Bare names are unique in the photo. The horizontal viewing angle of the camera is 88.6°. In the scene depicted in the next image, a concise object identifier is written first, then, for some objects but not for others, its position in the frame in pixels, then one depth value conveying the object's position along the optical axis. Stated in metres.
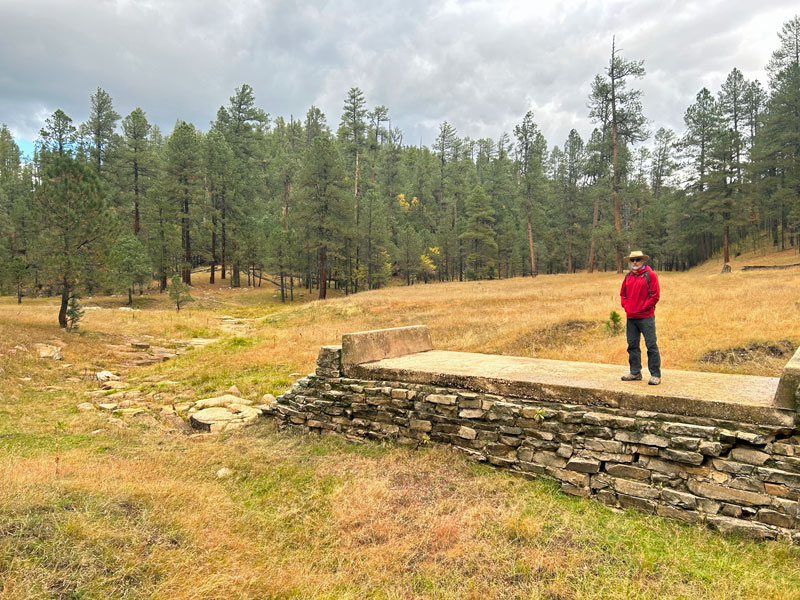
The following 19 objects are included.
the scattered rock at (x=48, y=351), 12.22
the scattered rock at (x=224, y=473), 5.20
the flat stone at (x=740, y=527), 3.60
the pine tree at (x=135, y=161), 36.06
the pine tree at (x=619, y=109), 33.38
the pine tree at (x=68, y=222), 16.22
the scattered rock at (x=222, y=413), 7.26
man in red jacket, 4.82
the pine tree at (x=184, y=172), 35.06
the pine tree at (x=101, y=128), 36.75
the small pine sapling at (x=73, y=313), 16.11
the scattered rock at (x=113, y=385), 10.00
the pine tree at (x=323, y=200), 33.69
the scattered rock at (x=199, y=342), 16.19
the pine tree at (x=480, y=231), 47.91
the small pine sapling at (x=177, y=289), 26.64
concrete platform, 3.93
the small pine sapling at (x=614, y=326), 11.31
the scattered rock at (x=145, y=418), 7.30
